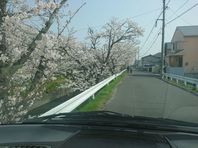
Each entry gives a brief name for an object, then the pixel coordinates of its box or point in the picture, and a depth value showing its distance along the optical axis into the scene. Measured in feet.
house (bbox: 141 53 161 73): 158.81
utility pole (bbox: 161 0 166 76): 62.16
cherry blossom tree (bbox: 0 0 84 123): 13.68
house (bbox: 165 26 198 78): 82.99
